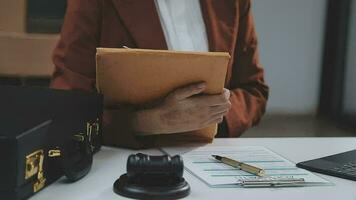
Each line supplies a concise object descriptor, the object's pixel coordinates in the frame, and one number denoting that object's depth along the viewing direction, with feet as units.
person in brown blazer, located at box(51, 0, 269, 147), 5.71
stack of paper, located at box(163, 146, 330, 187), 4.13
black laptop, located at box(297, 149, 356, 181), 4.34
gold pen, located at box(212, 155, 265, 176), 4.22
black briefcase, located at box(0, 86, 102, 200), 3.47
